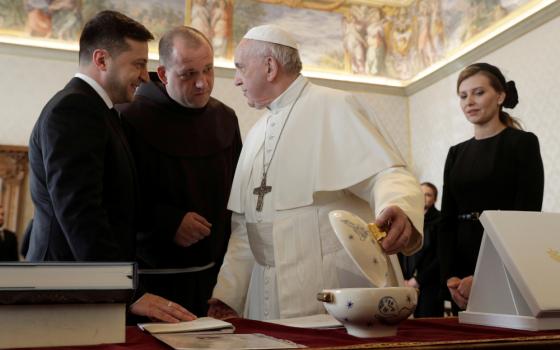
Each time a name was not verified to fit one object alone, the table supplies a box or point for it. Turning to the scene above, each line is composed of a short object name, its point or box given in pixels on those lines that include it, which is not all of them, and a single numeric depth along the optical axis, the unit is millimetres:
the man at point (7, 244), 7668
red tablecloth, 1215
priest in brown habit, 2938
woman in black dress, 3037
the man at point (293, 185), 2316
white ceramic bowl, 1379
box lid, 1498
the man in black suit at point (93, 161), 2189
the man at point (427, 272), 6297
